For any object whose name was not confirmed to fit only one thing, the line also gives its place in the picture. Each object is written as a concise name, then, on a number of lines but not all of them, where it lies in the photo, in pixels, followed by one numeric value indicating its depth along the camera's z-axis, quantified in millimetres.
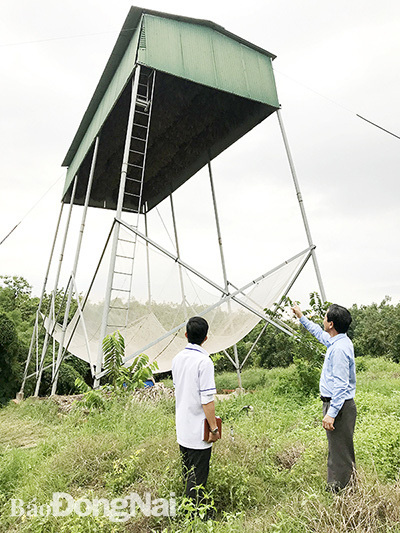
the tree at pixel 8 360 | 9414
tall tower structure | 5852
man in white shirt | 2584
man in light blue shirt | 2529
